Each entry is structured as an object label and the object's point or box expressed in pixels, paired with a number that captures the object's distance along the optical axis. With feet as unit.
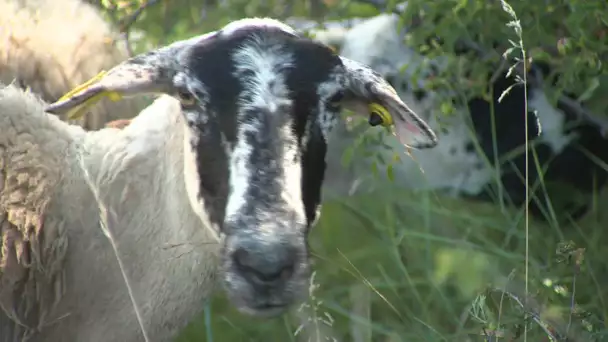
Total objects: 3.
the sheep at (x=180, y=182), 16.07
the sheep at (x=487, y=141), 29.32
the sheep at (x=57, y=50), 22.57
